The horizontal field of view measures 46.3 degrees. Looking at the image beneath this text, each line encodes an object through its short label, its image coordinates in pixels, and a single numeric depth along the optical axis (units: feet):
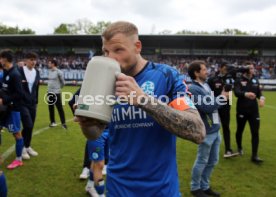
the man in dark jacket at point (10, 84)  19.98
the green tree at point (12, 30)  305.94
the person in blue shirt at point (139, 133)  6.47
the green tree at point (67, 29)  310.74
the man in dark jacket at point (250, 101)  23.94
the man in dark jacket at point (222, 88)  24.17
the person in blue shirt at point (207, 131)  16.84
